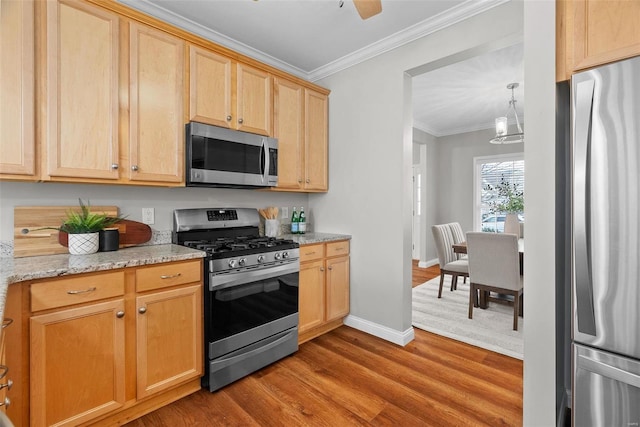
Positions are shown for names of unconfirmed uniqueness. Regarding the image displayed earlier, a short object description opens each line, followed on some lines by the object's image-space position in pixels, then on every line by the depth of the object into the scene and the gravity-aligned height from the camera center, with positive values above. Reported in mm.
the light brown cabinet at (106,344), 1405 -687
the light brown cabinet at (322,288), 2652 -688
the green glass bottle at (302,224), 3188 -118
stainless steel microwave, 2219 +431
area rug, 2691 -1110
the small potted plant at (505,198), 4562 +253
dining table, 3476 -946
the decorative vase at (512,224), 4027 -154
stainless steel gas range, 2004 -576
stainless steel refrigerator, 1104 -117
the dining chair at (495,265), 2951 -522
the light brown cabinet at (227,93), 2248 +942
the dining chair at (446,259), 3768 -596
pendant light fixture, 3607 +998
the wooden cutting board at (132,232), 2131 -137
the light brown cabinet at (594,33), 1155 +709
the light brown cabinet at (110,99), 1718 +700
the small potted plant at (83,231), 1825 -109
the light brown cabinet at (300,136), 2834 +742
